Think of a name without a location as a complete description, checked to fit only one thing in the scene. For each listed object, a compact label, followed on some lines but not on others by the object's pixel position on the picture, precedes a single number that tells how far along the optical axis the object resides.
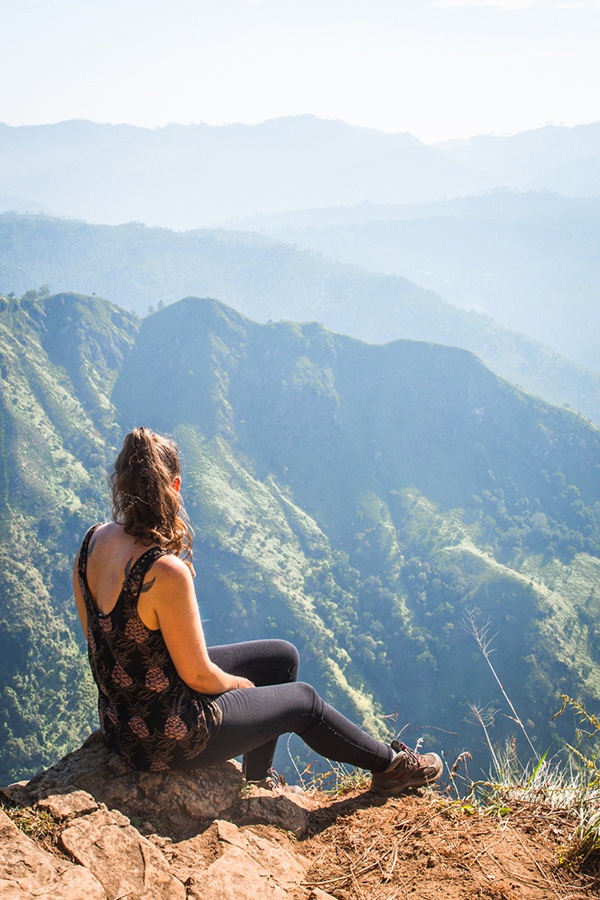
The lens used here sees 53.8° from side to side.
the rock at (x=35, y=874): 2.20
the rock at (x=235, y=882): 2.57
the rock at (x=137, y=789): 3.02
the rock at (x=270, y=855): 2.87
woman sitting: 2.66
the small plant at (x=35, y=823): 2.59
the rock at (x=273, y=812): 3.34
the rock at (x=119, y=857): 2.44
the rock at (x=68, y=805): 2.73
